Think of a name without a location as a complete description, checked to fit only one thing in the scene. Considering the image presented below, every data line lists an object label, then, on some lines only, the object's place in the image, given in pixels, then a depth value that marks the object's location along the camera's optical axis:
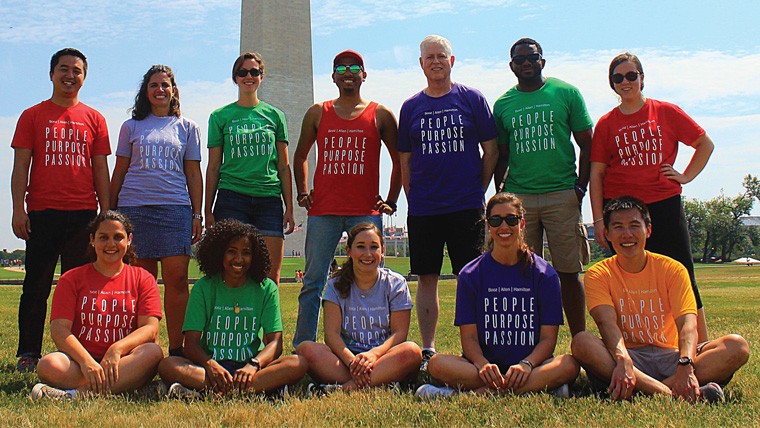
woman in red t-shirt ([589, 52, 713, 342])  4.91
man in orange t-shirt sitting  4.07
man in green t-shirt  5.27
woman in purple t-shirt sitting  4.31
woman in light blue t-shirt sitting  4.48
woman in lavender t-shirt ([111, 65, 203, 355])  5.35
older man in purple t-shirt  5.33
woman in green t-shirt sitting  4.33
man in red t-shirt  5.39
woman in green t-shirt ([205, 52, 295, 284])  5.58
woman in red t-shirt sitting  4.24
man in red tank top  5.60
